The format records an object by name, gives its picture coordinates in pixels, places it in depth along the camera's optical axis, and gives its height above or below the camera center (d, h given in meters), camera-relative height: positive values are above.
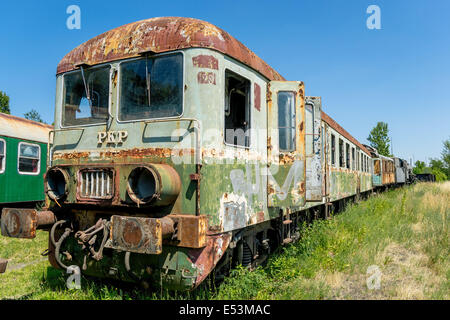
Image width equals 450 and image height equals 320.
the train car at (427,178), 38.38 +0.05
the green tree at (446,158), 50.16 +2.89
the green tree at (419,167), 52.72 +1.69
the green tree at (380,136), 47.44 +5.67
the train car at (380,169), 19.62 +0.55
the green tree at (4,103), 36.99 +8.09
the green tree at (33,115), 47.81 +8.69
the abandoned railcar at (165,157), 3.54 +0.26
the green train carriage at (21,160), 9.72 +0.58
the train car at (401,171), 27.88 +0.61
